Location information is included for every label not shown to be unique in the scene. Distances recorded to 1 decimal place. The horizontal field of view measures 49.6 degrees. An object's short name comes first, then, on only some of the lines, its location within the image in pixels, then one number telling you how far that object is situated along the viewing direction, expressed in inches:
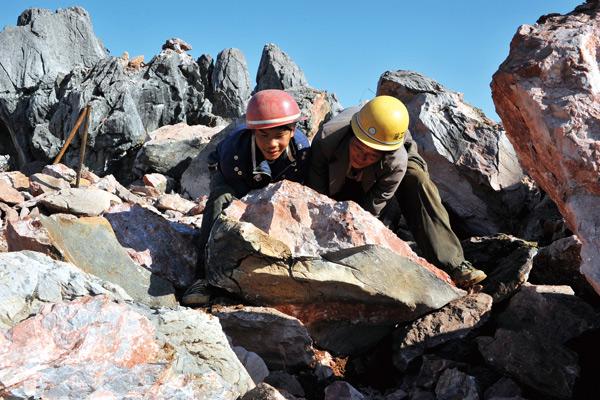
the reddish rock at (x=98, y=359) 92.0
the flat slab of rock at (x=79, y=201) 230.4
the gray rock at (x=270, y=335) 160.2
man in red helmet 198.1
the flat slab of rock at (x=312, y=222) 183.5
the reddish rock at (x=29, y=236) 169.0
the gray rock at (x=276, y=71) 1166.3
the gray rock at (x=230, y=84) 1077.8
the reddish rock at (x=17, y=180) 326.3
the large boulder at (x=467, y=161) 305.9
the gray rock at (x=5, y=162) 899.2
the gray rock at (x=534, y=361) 139.3
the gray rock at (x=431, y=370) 150.2
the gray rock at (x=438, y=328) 163.0
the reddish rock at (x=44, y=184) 318.0
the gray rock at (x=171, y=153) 510.9
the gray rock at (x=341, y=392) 140.5
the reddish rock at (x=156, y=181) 458.6
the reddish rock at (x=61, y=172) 390.8
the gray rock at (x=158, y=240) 195.9
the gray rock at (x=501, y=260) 182.9
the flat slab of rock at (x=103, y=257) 174.6
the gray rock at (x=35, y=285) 111.3
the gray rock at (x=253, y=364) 141.0
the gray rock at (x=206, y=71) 1104.4
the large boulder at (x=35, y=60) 970.7
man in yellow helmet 193.8
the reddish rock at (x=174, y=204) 325.7
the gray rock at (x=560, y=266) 186.5
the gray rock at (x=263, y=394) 110.3
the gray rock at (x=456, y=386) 140.8
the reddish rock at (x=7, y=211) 252.2
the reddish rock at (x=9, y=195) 278.8
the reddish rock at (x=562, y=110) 118.1
